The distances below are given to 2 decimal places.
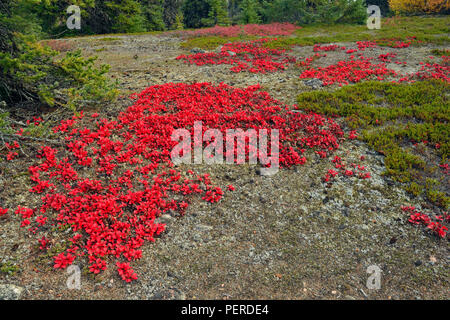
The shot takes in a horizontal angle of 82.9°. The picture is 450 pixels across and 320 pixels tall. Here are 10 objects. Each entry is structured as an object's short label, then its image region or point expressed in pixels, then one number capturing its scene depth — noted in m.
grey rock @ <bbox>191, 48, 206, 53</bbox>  23.80
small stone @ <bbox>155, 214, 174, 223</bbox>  7.19
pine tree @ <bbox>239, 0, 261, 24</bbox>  47.16
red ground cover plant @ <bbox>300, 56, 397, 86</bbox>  15.99
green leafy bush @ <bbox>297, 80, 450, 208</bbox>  8.63
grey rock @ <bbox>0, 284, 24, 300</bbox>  5.17
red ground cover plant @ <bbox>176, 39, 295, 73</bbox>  18.58
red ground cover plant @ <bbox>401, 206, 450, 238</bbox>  6.78
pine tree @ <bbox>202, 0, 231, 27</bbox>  48.08
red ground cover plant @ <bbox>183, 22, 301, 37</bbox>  34.31
